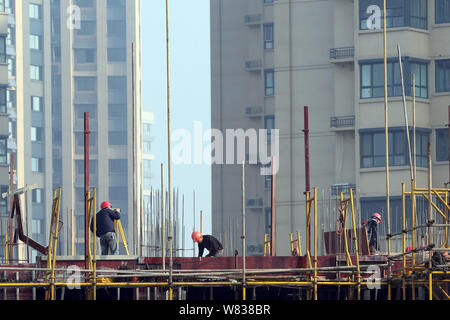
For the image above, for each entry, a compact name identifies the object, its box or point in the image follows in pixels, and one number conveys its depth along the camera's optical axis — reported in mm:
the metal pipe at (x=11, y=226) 46025
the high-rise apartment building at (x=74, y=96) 139375
